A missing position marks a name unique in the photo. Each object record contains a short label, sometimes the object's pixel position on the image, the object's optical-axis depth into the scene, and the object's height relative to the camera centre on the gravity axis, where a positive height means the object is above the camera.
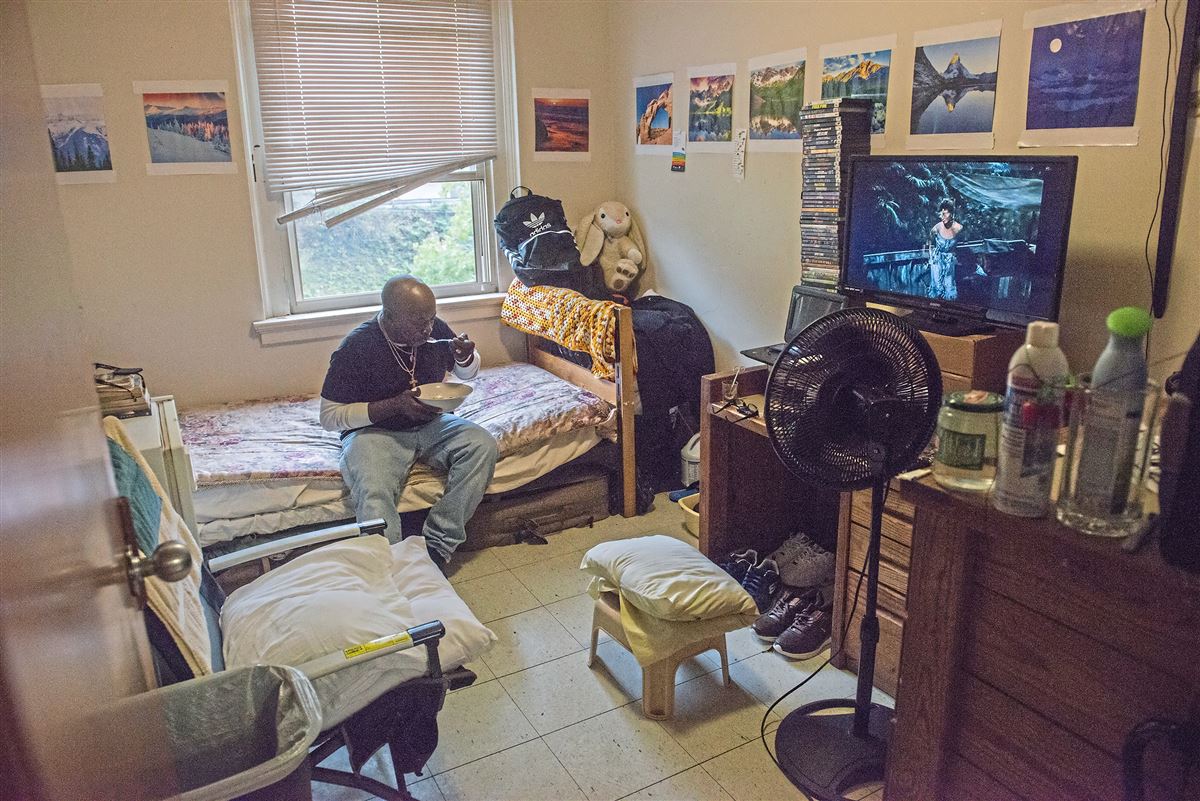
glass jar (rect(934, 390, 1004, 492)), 1.30 -0.39
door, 0.65 -0.30
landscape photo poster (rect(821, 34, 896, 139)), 2.71 +0.34
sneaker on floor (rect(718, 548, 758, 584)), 2.79 -1.22
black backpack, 3.81 -0.26
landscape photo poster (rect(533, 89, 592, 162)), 4.05 +0.27
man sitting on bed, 2.78 -0.80
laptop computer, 2.78 -0.42
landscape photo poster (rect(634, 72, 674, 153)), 3.78 +0.30
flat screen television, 2.02 -0.15
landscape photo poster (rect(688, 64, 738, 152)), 3.42 +0.29
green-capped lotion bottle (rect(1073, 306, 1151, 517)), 1.08 -0.29
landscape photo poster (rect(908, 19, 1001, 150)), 2.39 +0.26
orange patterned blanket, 3.27 -0.55
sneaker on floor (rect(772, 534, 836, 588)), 2.65 -1.17
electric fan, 1.63 -0.41
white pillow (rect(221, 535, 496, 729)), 1.66 -0.90
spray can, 1.16 -0.32
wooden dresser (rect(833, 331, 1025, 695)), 2.13 -0.87
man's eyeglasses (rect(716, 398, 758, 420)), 2.57 -0.68
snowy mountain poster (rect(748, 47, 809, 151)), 3.08 +0.29
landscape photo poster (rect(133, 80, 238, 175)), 3.34 +0.24
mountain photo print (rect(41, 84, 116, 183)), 3.19 +0.21
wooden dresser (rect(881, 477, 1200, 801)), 1.10 -0.67
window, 3.61 +0.20
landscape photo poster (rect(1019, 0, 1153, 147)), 2.05 +0.25
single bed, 2.78 -0.91
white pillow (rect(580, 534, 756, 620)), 2.14 -1.00
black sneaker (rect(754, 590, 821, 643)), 2.56 -1.28
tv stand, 2.19 -0.37
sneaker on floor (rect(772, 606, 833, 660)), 2.47 -1.29
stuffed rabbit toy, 4.04 -0.29
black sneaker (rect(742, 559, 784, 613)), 2.70 -1.25
